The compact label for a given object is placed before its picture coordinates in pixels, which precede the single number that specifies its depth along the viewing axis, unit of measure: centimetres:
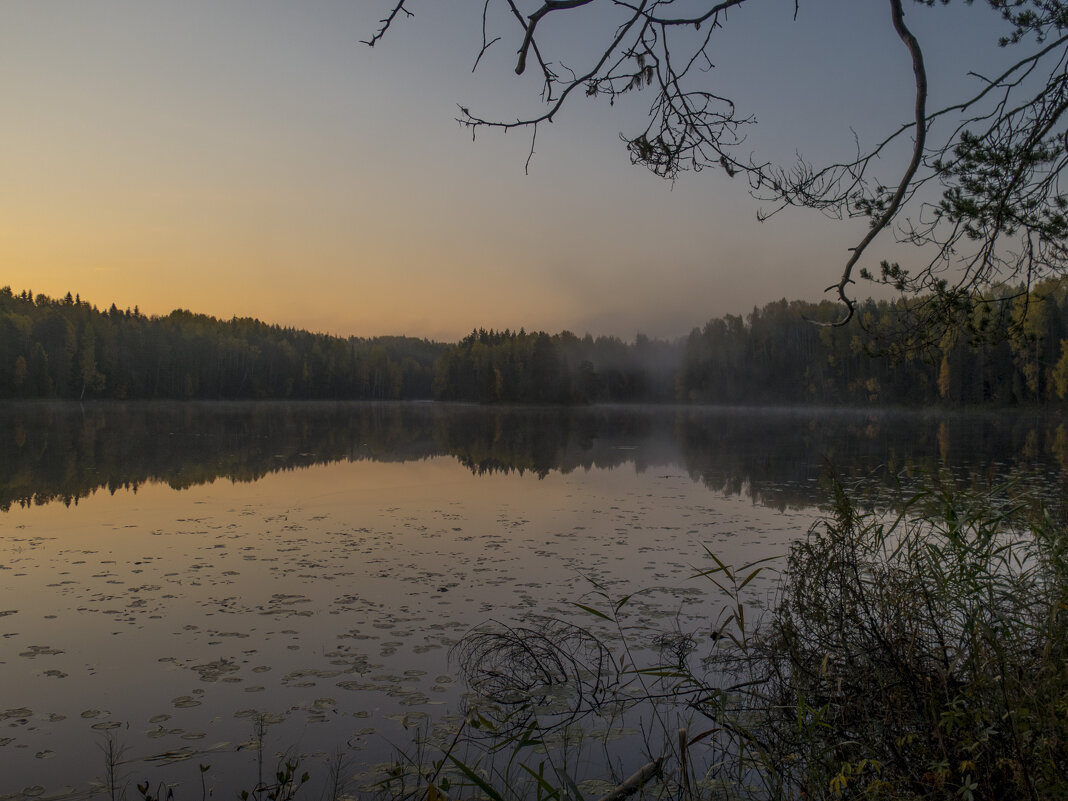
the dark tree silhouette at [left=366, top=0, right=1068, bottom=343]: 457
